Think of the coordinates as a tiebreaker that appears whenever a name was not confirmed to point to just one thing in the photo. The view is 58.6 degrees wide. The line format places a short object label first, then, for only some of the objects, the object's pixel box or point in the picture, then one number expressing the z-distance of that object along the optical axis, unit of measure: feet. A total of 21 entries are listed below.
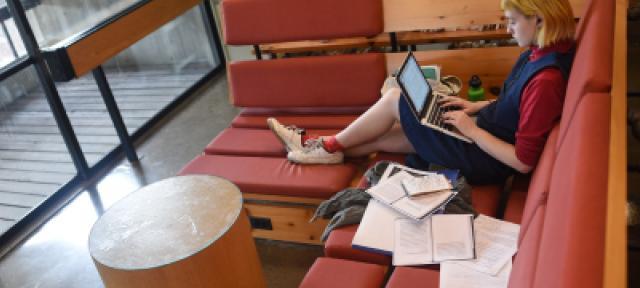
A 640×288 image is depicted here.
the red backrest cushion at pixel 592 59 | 4.98
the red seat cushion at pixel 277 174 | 7.76
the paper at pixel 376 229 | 6.29
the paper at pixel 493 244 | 5.70
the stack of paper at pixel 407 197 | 6.51
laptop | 7.10
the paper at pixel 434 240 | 5.98
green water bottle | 8.41
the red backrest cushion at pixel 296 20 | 8.71
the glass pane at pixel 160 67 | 13.91
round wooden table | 5.38
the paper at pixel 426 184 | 6.73
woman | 5.99
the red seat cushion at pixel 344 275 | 5.92
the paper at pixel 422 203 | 6.48
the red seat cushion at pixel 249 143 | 8.95
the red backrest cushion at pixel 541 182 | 5.12
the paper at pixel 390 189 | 6.81
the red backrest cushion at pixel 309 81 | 9.02
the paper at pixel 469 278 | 5.47
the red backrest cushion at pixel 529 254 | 4.23
